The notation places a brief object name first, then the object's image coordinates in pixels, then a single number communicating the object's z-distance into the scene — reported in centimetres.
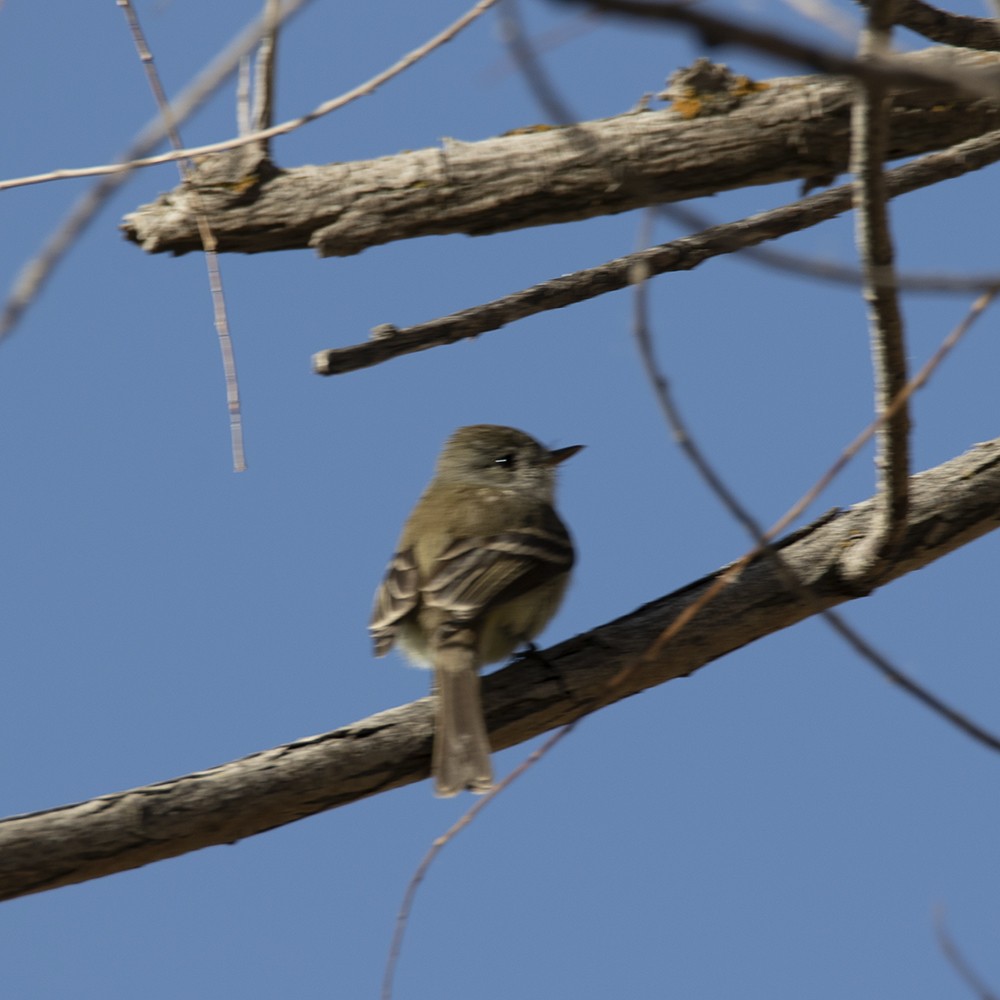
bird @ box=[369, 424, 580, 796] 784
